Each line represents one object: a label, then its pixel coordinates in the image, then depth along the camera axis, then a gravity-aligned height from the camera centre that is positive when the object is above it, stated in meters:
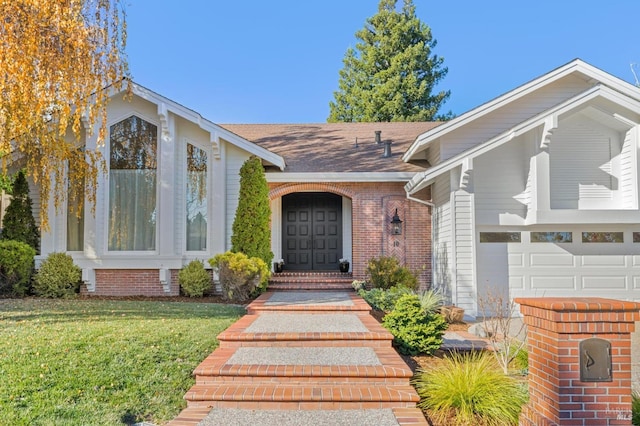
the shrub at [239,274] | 10.09 -0.85
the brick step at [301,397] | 4.74 -1.64
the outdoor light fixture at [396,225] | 12.05 +0.22
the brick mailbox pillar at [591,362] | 3.65 -1.00
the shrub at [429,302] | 7.39 -1.11
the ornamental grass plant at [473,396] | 4.40 -1.57
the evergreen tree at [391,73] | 27.61 +9.71
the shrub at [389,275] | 11.07 -0.96
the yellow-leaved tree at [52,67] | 7.13 +2.73
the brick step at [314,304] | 8.50 -1.33
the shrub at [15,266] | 10.27 -0.67
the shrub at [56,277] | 10.64 -0.95
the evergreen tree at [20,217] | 10.97 +0.42
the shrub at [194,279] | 10.90 -1.03
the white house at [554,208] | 9.96 +0.54
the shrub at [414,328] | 6.41 -1.30
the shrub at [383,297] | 9.01 -1.25
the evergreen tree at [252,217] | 10.97 +0.40
